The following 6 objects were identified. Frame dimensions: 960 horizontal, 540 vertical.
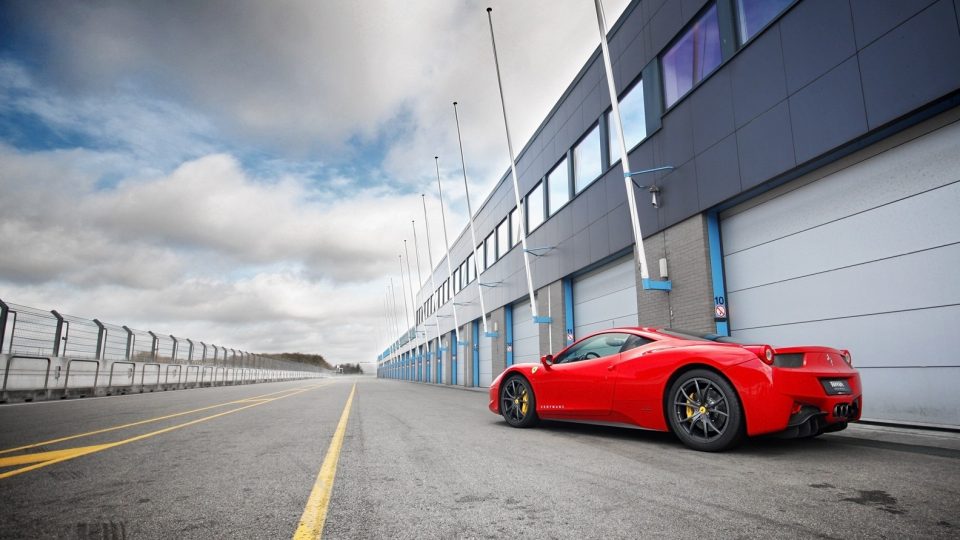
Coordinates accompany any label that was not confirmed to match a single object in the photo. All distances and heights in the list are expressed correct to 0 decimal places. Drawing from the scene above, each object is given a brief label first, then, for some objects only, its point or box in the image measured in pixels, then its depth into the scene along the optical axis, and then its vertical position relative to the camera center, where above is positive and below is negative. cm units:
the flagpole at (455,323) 3220 +232
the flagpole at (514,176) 1564 +576
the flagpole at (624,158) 988 +403
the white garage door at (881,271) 578 +113
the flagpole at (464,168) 2277 +833
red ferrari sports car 407 -26
